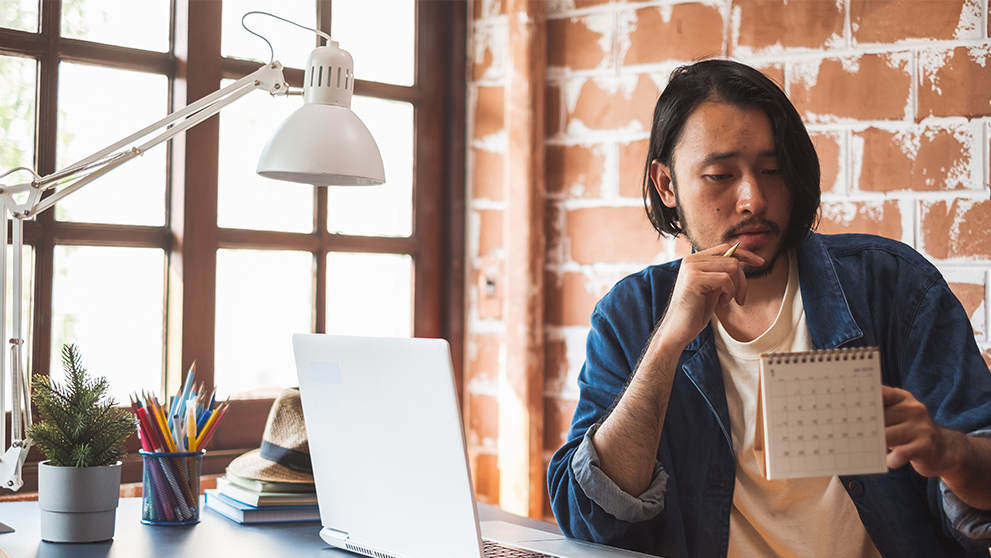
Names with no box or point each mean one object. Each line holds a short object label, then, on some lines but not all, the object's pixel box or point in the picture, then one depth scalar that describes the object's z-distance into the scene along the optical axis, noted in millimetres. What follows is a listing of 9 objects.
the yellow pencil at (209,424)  1480
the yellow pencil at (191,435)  1472
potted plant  1303
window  1903
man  1327
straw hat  1502
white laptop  1102
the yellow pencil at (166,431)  1449
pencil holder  1432
